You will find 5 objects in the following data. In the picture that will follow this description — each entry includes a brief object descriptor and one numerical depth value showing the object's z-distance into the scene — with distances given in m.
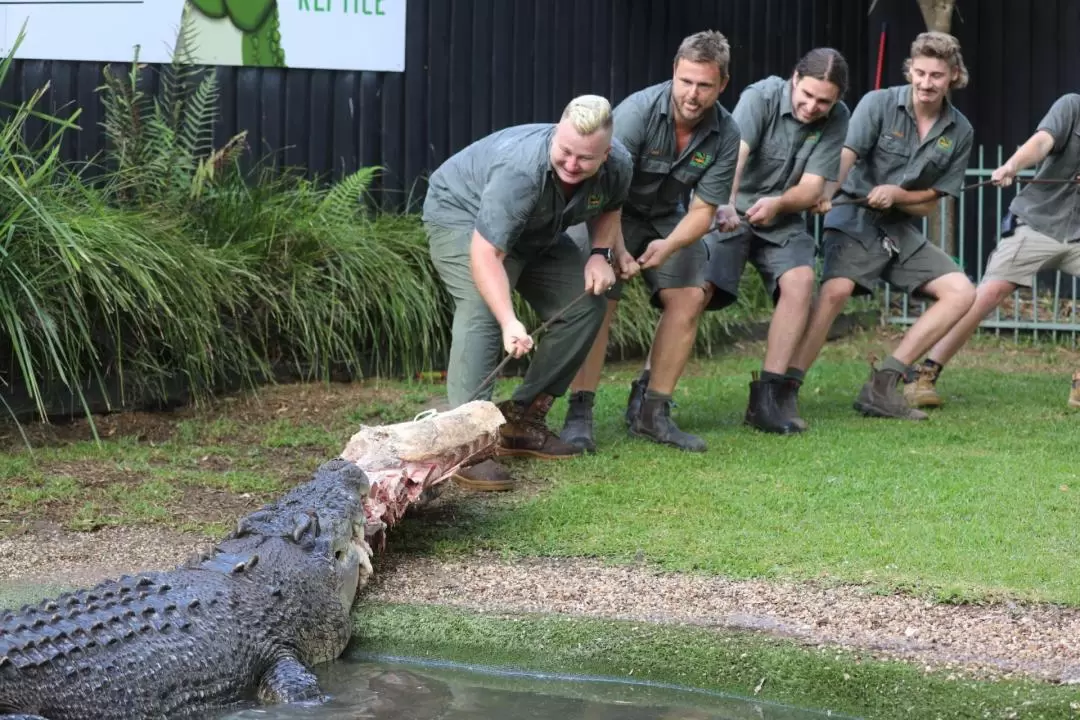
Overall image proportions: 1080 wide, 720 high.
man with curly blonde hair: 6.18
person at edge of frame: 6.56
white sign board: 7.38
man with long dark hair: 5.82
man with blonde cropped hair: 4.52
